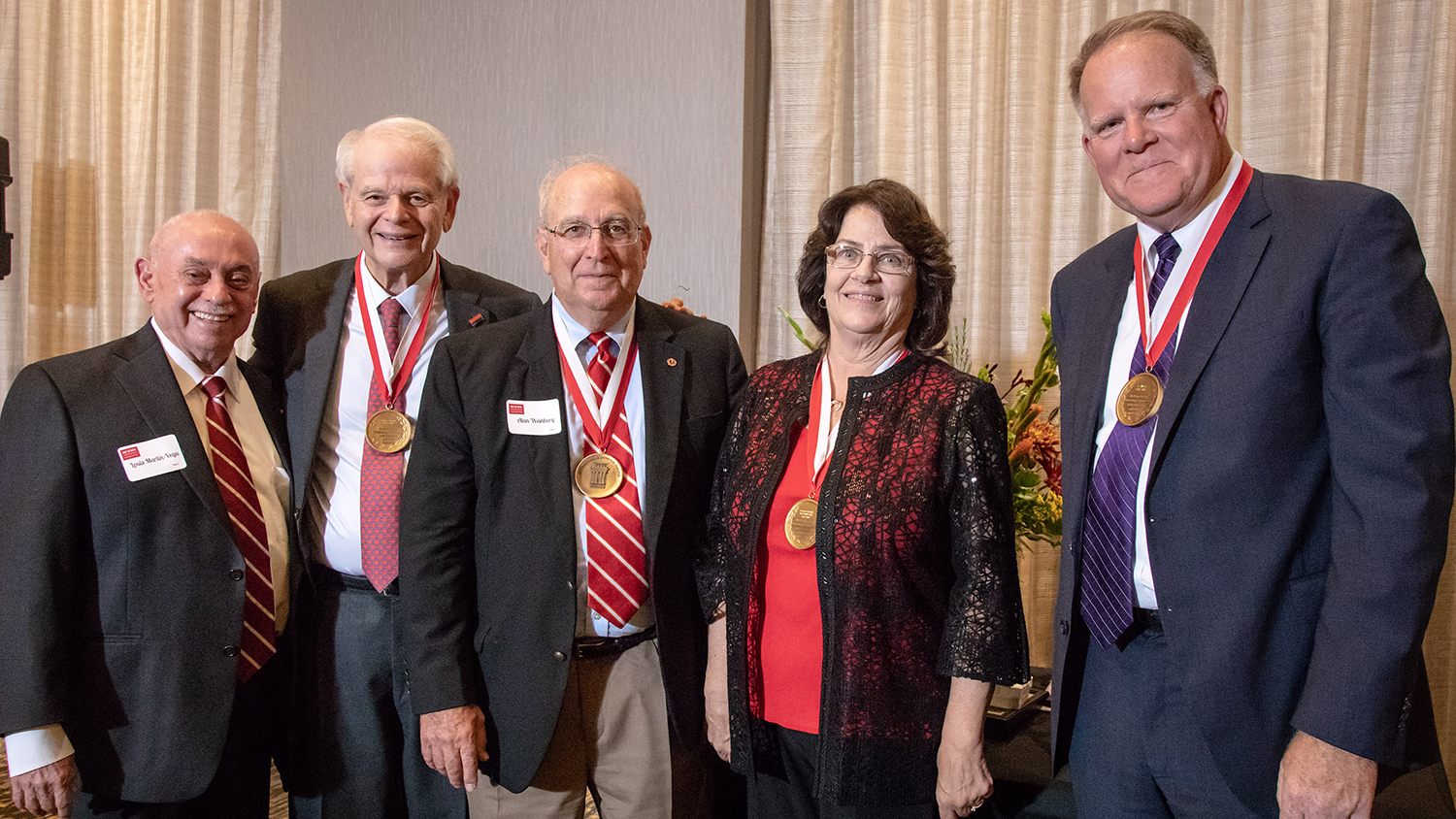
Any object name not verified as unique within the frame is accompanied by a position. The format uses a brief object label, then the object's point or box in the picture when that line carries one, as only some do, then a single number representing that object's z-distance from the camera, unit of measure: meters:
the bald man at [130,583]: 1.93
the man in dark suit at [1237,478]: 1.34
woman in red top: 1.75
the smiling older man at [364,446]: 2.24
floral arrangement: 2.37
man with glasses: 1.95
